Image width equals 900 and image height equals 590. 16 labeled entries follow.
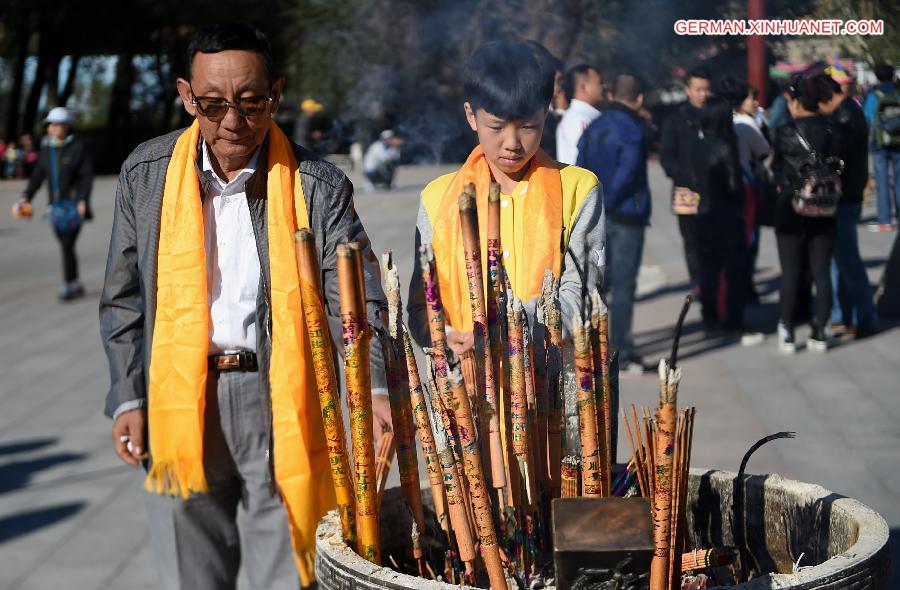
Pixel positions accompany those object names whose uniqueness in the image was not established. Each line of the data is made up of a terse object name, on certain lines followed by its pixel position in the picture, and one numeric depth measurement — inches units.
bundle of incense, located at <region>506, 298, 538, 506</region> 79.4
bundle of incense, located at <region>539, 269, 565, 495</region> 80.0
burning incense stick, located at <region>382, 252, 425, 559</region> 77.7
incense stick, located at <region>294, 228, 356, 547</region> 75.5
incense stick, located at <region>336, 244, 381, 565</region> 72.9
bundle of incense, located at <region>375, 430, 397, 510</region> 85.7
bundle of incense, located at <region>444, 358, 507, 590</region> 75.9
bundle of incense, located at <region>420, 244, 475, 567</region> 77.8
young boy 95.8
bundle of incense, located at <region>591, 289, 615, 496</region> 75.3
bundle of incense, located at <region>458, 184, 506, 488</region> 80.6
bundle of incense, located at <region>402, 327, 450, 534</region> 78.7
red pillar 152.2
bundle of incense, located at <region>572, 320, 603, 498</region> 71.5
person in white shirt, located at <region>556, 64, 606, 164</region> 206.7
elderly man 102.2
